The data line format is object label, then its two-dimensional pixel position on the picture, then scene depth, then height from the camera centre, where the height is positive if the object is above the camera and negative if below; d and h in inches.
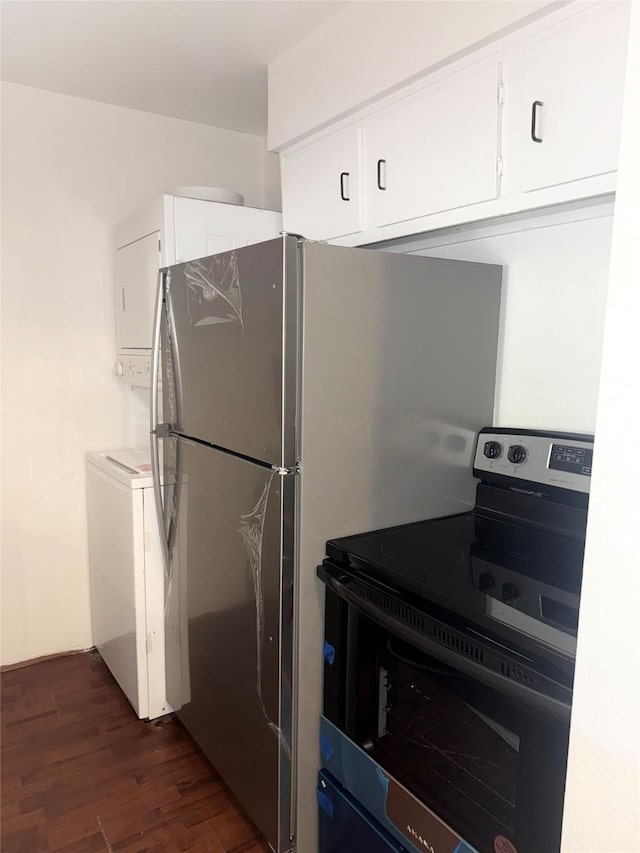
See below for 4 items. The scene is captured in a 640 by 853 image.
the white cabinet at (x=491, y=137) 48.2 +19.3
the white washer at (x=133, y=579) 85.5 -35.0
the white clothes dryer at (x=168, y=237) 85.3 +14.5
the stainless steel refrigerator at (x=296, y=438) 58.1 -10.1
